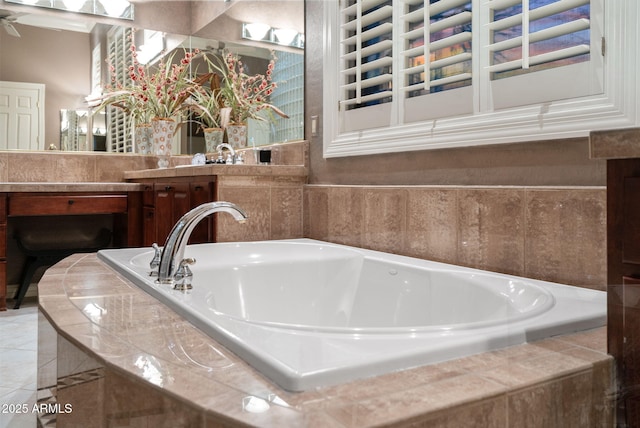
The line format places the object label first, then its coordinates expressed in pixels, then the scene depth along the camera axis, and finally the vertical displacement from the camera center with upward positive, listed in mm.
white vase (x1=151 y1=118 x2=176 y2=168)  3998 +573
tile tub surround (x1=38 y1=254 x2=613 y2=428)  732 -256
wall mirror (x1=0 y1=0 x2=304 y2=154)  3873 +1227
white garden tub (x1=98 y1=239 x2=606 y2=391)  896 -225
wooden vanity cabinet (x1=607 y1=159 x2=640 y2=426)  894 -105
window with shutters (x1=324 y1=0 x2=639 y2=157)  1506 +484
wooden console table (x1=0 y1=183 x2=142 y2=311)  3389 +77
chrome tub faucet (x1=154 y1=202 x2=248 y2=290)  1573 -91
